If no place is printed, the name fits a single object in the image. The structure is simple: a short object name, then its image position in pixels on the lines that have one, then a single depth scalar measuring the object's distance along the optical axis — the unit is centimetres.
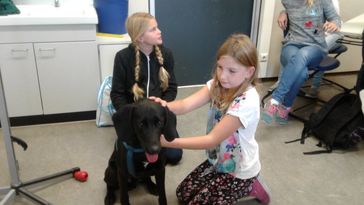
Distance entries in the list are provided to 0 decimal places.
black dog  129
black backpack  235
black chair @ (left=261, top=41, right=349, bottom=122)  261
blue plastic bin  262
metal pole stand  163
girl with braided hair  196
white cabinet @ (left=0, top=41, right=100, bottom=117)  240
